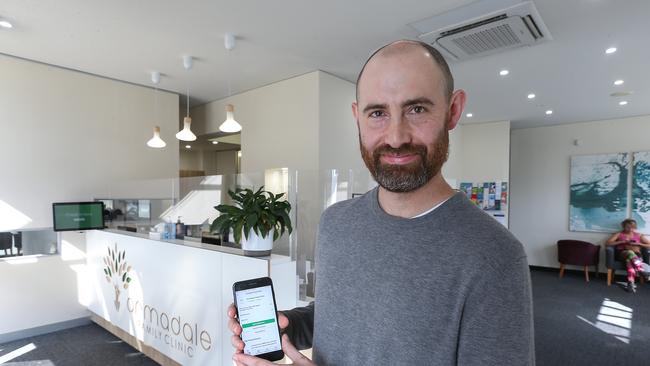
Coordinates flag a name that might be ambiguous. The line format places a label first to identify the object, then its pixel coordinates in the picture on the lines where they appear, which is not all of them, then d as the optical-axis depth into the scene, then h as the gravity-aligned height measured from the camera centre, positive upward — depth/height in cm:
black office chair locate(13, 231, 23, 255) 394 -76
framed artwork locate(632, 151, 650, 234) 655 -20
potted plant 217 -27
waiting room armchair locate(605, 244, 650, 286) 619 -150
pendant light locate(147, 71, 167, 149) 412 +103
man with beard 60 -16
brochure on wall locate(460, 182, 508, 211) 720 -31
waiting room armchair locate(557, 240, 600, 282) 673 -148
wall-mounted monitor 393 -46
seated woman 598 -123
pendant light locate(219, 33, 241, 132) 372 +59
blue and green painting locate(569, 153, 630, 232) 684 -24
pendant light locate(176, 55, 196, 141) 397 +59
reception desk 231 -97
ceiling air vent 273 +134
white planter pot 226 -44
